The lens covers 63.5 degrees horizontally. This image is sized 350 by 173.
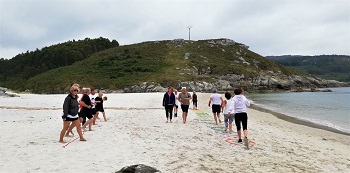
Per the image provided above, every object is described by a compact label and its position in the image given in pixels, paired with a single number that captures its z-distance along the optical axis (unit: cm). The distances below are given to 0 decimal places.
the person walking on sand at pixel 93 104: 1329
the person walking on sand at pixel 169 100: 1552
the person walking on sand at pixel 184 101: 1539
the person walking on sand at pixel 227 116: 1258
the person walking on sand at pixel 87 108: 1144
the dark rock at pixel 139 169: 578
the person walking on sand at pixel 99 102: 1424
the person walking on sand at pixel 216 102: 1500
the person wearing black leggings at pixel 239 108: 997
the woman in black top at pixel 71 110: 956
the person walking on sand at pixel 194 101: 2356
